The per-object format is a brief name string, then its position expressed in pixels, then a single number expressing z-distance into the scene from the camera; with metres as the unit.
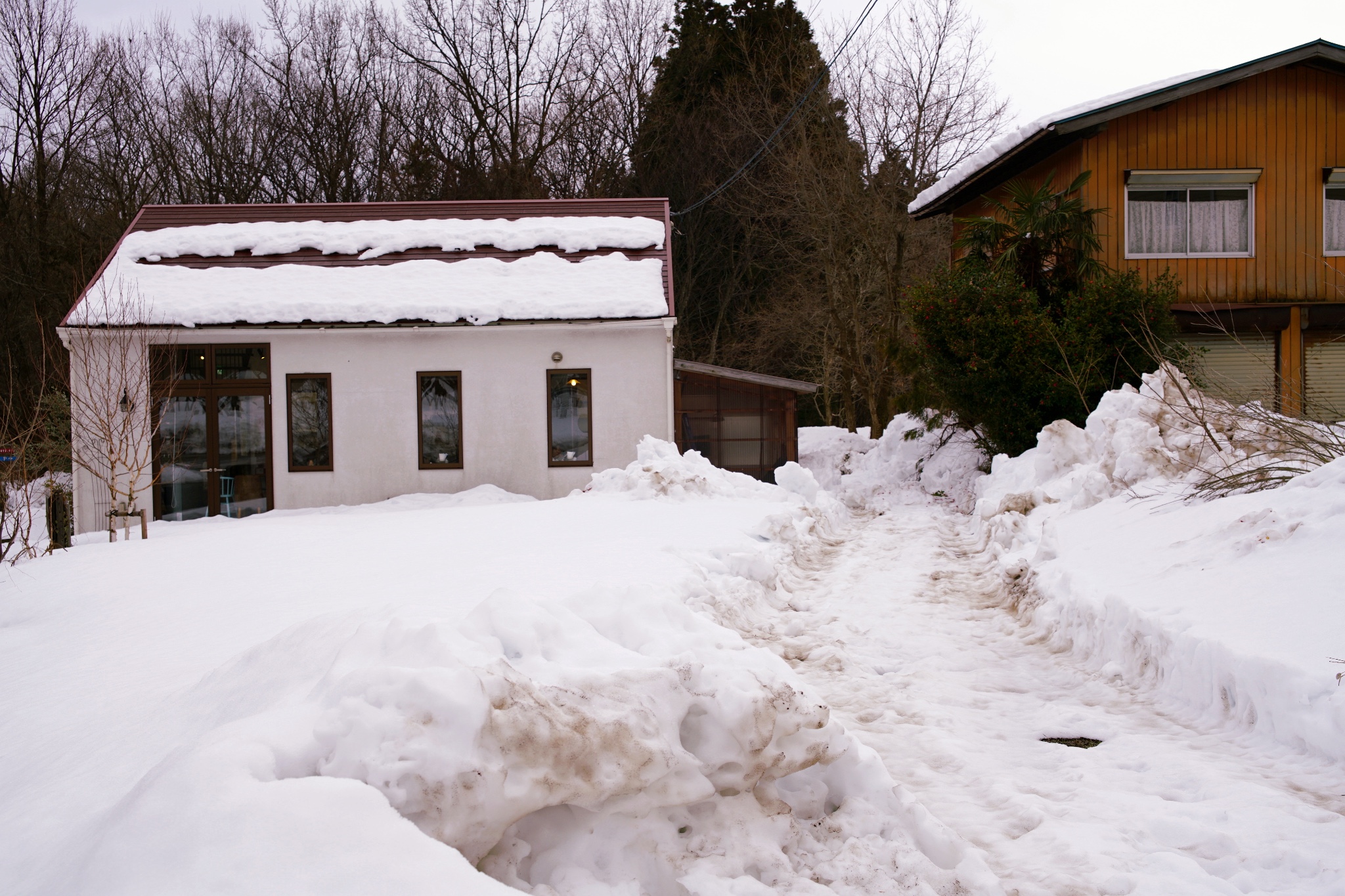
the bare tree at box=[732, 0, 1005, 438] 22.67
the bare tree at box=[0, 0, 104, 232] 27.23
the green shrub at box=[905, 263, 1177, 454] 13.39
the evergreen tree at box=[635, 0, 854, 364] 30.23
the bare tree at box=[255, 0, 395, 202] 31.39
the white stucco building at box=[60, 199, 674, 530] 14.90
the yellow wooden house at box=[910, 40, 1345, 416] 15.42
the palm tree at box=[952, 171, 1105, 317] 14.73
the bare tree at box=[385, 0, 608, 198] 31.09
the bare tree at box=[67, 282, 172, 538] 13.28
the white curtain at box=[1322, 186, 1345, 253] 15.83
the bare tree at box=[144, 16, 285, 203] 30.08
